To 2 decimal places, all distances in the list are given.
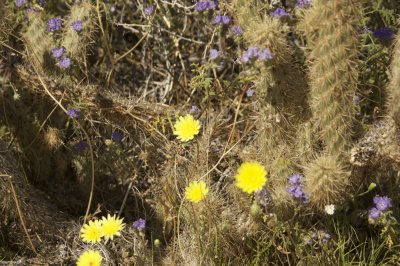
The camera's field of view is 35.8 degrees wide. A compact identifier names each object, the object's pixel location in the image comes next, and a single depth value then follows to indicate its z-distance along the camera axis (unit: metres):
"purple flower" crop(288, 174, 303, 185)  2.72
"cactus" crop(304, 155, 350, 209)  2.61
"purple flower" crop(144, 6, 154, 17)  3.64
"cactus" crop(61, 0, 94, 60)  3.36
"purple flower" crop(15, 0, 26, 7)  3.40
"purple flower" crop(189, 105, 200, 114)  3.37
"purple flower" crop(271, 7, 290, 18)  2.90
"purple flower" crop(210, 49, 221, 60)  3.18
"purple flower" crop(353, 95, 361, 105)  2.90
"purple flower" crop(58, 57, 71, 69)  3.21
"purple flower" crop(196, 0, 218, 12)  3.24
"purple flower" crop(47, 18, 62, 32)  3.31
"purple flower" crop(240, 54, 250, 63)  2.61
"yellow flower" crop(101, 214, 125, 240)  2.75
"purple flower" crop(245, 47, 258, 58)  2.56
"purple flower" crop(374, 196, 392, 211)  2.74
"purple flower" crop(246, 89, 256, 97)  3.13
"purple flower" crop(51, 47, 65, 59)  3.23
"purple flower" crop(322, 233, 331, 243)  2.82
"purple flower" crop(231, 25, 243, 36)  3.10
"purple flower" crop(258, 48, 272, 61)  2.54
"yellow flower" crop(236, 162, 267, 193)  2.62
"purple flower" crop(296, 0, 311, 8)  2.92
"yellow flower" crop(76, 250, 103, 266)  2.71
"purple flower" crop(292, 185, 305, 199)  2.68
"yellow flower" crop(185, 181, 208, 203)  2.69
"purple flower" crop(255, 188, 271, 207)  2.72
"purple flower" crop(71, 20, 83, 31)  3.27
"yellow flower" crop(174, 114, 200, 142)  2.93
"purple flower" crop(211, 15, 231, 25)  3.18
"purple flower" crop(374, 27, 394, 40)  3.04
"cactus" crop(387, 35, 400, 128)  2.73
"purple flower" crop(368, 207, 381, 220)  2.74
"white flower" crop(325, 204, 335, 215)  2.74
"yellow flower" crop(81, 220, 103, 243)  2.76
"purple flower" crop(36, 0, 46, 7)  3.43
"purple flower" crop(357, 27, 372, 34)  3.10
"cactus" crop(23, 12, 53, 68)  3.35
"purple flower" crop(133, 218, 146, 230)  2.88
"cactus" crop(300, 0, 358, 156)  2.46
